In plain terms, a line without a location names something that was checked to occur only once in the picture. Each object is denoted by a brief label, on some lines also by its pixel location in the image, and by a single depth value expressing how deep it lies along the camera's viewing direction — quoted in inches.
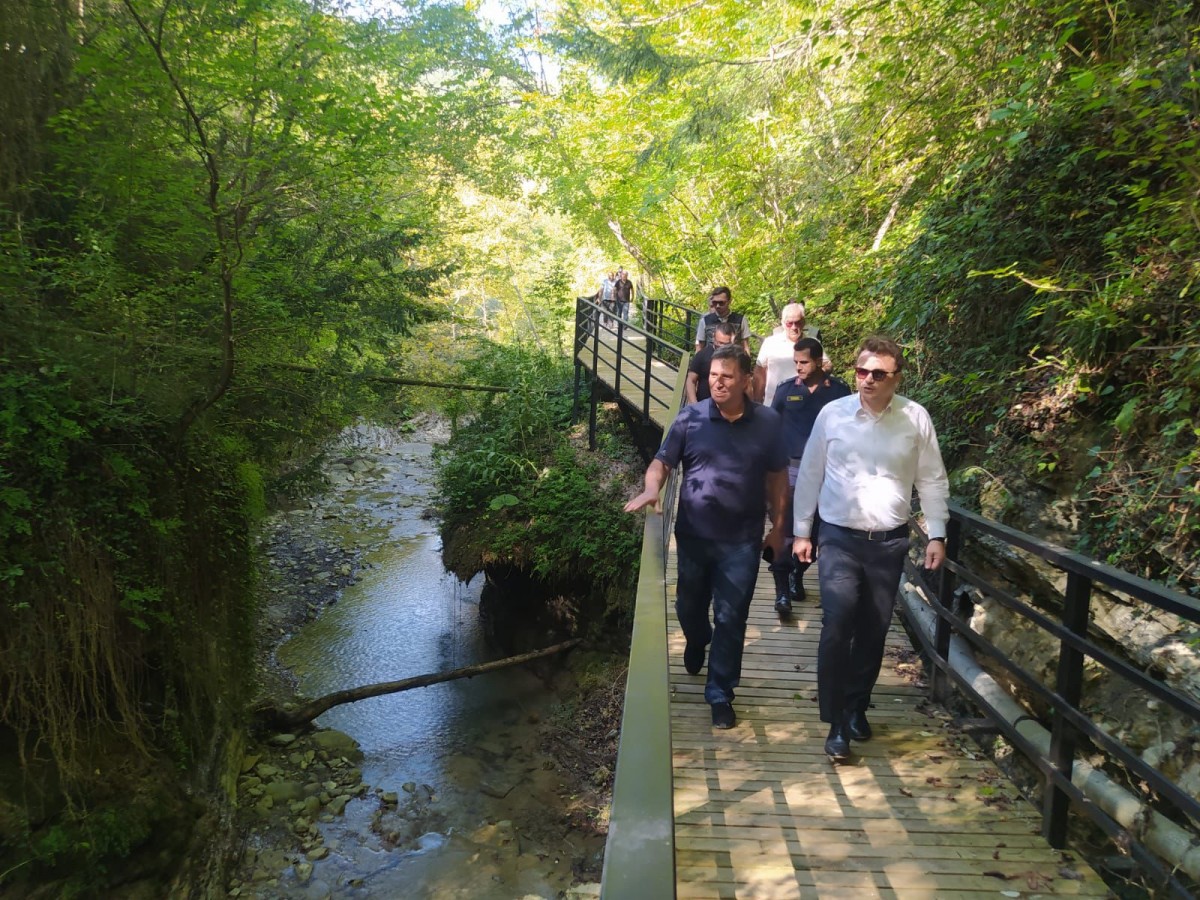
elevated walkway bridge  97.1
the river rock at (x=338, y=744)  364.2
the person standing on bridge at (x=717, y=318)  274.4
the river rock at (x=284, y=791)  324.8
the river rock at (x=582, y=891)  269.9
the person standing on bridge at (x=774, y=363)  234.8
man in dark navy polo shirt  138.2
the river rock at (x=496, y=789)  335.9
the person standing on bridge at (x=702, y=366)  240.2
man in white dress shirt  129.0
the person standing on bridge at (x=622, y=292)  741.9
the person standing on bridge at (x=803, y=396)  187.6
